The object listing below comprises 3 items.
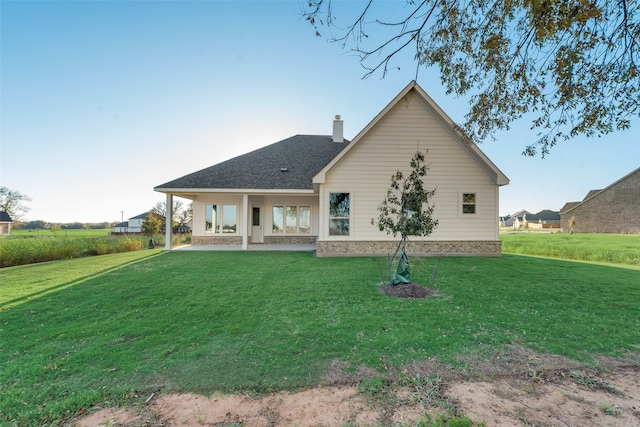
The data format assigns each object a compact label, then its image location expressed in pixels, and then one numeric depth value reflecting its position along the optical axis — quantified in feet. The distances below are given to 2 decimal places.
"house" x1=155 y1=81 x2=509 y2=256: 37.68
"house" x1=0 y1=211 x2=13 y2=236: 133.68
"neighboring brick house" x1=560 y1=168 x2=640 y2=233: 102.63
